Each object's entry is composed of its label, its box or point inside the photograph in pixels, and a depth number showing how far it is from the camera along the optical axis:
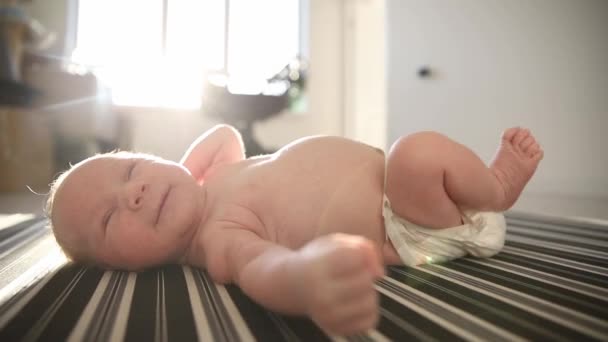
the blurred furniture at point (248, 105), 2.65
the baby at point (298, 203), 0.57
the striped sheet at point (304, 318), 0.37
